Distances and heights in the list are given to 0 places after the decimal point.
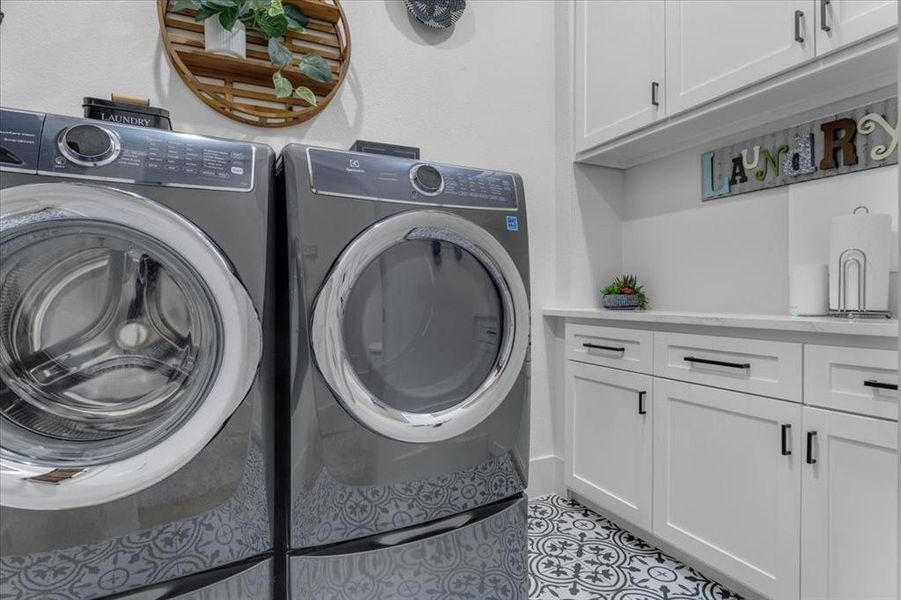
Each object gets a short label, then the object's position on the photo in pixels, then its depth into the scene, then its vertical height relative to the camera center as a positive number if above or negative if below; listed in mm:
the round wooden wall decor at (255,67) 1630 +795
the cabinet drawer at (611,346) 1746 -208
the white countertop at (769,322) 1132 -81
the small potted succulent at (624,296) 2090 -11
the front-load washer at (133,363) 826 -129
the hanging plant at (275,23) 1567 +918
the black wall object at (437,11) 1990 +1178
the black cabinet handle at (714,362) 1417 -213
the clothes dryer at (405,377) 1034 -195
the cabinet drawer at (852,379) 1120 -212
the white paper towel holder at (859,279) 1362 +38
